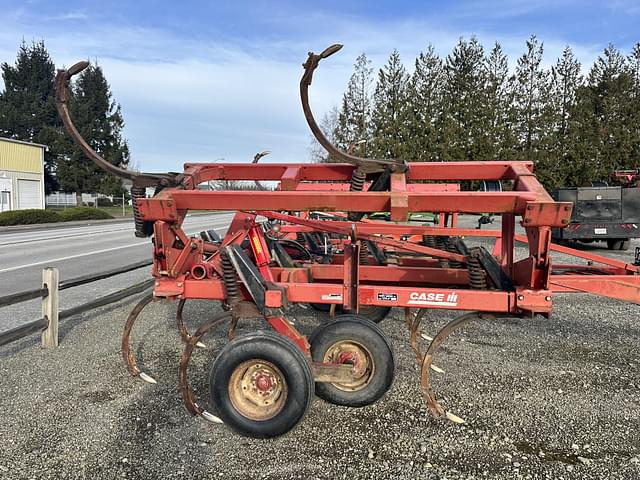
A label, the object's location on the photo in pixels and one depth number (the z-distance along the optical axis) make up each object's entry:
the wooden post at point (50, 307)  5.07
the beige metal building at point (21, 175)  33.47
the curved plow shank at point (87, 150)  3.42
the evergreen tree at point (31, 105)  44.72
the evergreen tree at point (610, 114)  28.53
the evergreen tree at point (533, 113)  28.17
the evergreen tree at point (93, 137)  42.59
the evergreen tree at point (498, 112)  27.80
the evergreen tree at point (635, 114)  28.84
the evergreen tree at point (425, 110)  27.06
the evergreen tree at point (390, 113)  26.86
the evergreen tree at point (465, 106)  27.14
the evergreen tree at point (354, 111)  30.17
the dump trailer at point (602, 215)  13.22
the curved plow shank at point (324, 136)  2.91
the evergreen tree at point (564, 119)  27.95
